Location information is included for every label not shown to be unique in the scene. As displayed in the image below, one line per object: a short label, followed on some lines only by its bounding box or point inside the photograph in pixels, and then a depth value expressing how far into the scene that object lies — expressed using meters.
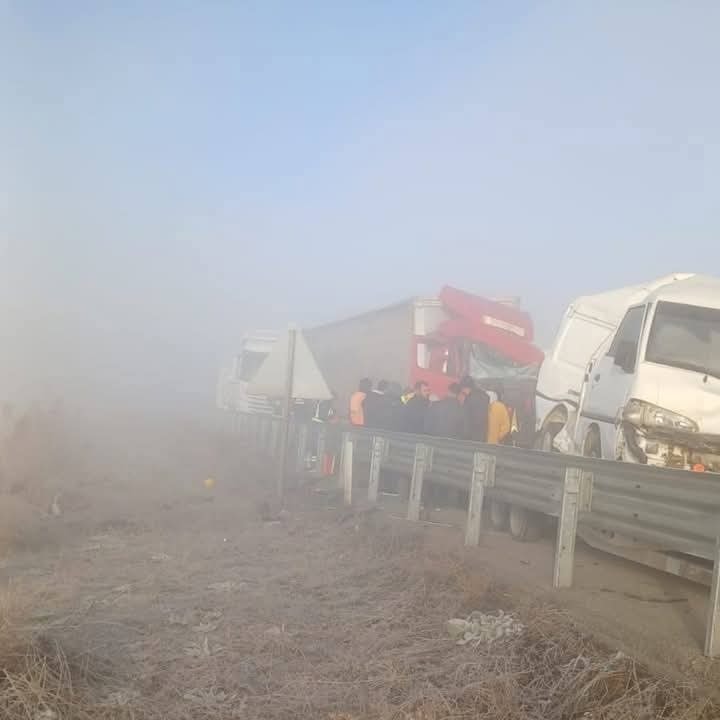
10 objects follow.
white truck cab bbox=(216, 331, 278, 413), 27.05
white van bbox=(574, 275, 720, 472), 7.70
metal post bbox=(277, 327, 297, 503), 12.02
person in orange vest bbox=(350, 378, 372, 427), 15.62
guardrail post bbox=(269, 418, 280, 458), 19.23
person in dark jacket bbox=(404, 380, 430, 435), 13.91
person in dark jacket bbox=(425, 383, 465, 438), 12.60
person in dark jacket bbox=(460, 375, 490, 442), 12.82
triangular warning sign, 12.25
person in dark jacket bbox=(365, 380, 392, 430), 14.68
